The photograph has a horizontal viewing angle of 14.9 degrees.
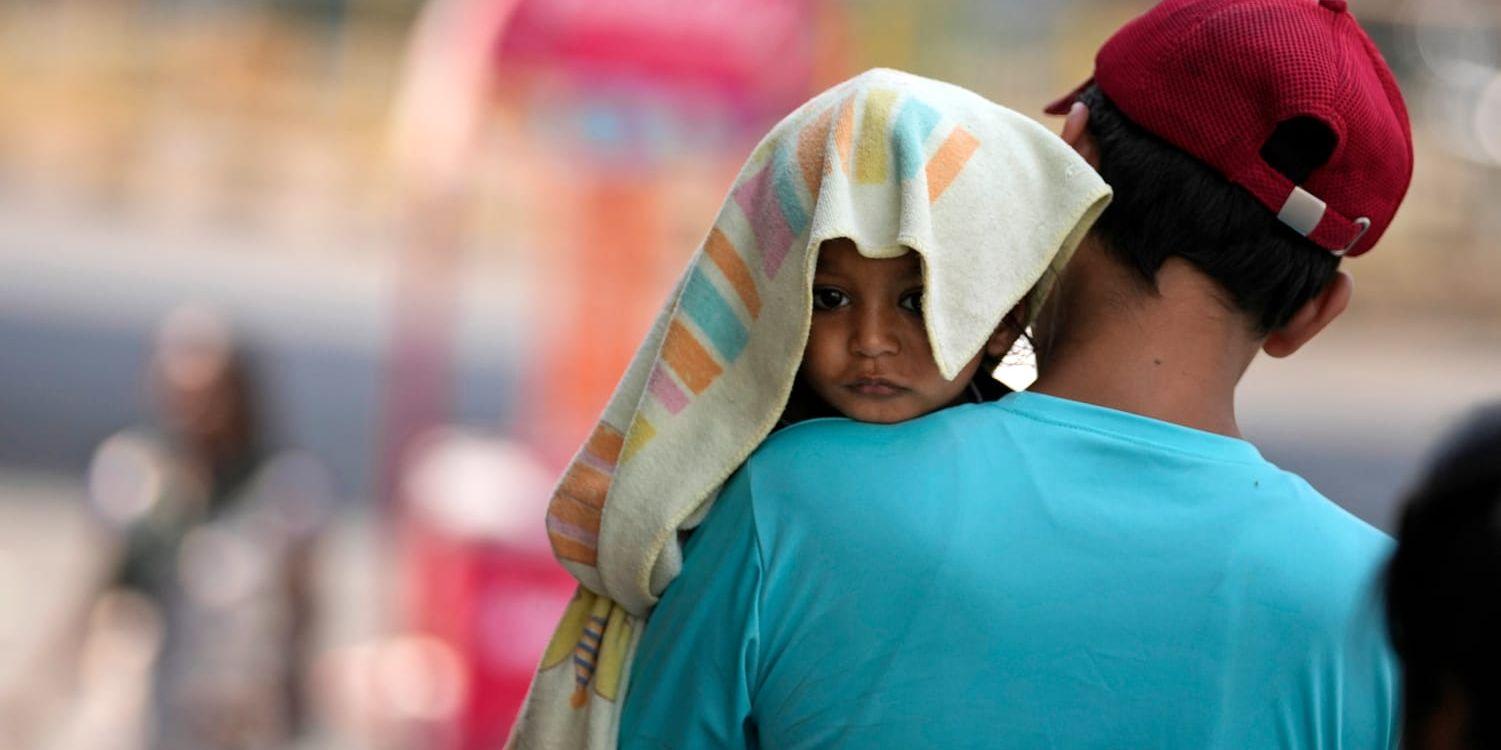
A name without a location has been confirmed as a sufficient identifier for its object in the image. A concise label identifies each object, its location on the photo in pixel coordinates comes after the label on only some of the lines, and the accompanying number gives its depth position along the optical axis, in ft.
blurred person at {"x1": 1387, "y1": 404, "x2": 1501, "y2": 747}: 9.82
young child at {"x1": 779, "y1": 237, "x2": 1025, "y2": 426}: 11.13
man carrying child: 10.89
